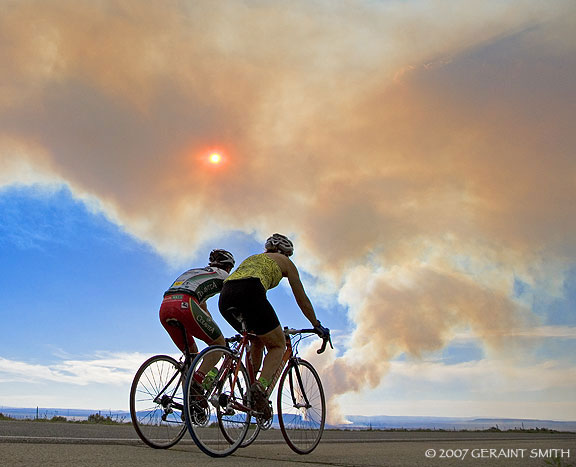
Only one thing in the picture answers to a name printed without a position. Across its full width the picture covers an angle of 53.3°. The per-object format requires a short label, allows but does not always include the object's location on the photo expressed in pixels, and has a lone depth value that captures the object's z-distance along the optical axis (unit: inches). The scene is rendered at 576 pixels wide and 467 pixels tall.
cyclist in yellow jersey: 238.2
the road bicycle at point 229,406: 217.8
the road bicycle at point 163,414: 241.0
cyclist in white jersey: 250.5
